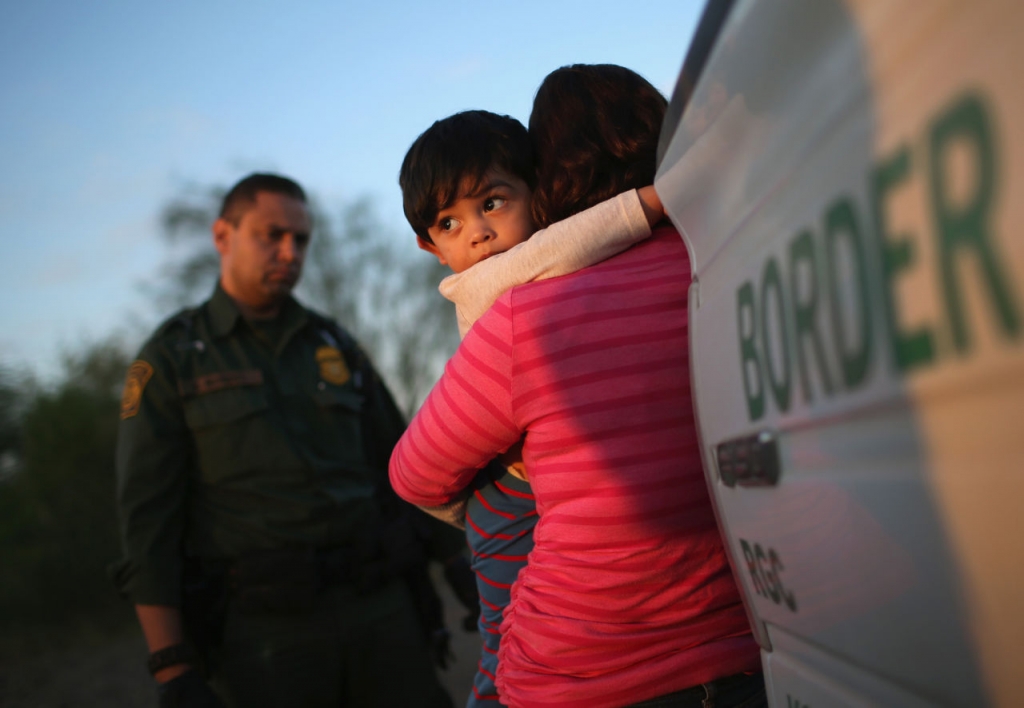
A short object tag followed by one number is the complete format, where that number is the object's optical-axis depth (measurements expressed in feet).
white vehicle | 1.91
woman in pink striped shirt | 4.34
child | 5.49
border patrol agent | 9.59
